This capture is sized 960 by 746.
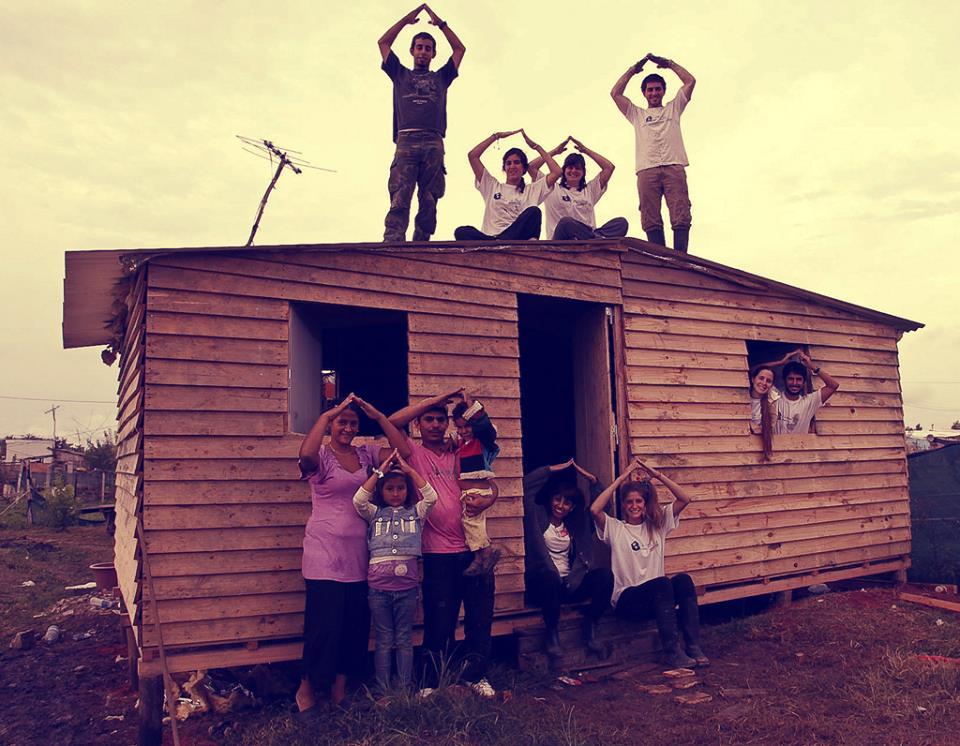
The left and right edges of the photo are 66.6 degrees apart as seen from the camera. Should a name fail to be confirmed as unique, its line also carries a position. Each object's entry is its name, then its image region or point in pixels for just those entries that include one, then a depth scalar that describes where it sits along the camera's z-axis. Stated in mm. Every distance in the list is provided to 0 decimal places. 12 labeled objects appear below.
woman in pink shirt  5004
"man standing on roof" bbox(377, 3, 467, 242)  7840
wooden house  5398
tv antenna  11141
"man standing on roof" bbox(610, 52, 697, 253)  8758
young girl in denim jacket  5070
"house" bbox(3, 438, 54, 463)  41688
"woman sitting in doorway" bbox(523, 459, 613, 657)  6246
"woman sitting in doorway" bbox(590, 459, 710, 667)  6336
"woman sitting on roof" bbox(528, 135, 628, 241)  8273
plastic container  9273
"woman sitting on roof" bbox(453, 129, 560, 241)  8188
